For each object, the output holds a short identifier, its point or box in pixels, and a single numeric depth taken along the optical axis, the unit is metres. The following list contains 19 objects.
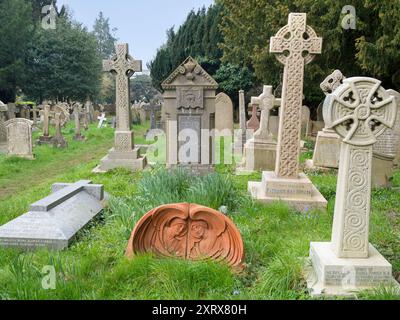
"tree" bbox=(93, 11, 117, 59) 78.75
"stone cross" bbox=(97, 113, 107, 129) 23.96
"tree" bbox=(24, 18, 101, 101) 32.51
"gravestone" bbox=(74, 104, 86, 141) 17.26
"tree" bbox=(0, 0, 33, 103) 29.19
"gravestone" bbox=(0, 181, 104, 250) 4.71
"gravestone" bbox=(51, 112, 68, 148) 14.77
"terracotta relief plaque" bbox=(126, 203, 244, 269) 4.31
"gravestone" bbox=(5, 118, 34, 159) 12.52
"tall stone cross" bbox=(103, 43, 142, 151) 10.19
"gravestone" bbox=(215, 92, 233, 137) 14.03
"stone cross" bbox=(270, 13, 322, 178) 6.79
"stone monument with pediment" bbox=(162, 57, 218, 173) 8.12
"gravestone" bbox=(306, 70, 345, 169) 9.82
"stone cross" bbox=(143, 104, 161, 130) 20.33
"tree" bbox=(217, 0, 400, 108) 11.05
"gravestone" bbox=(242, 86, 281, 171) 9.68
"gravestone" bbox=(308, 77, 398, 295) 3.68
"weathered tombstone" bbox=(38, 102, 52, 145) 15.72
